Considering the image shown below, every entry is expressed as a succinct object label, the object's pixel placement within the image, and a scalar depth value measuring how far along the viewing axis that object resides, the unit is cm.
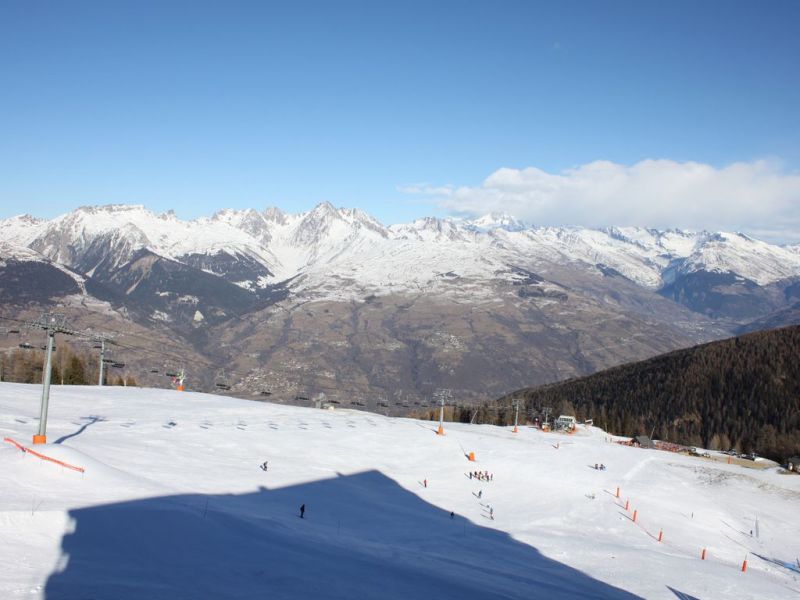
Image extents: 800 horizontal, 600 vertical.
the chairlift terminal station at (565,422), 13962
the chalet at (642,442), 13238
